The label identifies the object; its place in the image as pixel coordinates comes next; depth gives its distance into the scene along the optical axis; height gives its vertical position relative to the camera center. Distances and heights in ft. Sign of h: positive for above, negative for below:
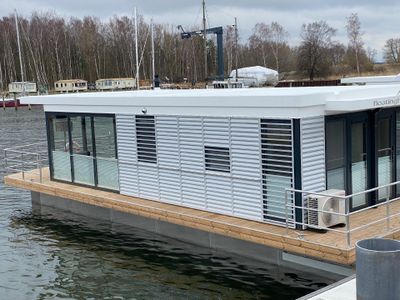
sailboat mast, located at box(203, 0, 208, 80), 180.90 +23.14
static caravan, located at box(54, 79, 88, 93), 261.85 +3.38
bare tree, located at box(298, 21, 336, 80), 248.73 +14.29
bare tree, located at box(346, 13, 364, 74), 273.54 +23.24
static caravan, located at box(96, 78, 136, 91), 263.29 +3.34
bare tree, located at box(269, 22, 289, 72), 309.01 +23.60
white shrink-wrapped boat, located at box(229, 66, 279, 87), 225.15 +3.40
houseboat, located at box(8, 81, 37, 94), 238.89 +3.13
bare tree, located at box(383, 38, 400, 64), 278.67 +13.97
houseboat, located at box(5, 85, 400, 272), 34.45 -5.78
